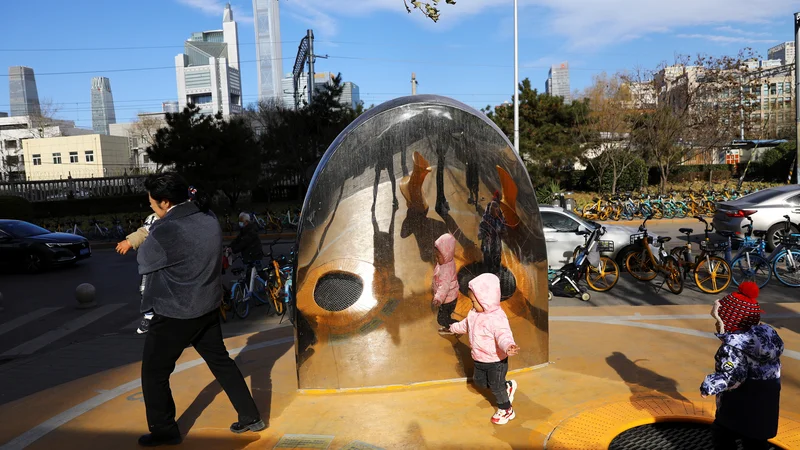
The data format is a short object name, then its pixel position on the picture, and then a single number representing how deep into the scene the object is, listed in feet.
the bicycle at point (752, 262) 31.73
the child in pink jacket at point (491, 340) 14.03
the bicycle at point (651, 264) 31.23
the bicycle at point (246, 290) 30.99
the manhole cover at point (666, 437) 12.80
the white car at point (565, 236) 36.04
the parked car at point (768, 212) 41.68
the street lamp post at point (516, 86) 76.43
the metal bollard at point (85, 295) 34.61
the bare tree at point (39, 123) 252.26
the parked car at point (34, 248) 49.55
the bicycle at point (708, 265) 30.91
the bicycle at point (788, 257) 31.86
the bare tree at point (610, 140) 90.07
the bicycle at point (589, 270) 31.27
